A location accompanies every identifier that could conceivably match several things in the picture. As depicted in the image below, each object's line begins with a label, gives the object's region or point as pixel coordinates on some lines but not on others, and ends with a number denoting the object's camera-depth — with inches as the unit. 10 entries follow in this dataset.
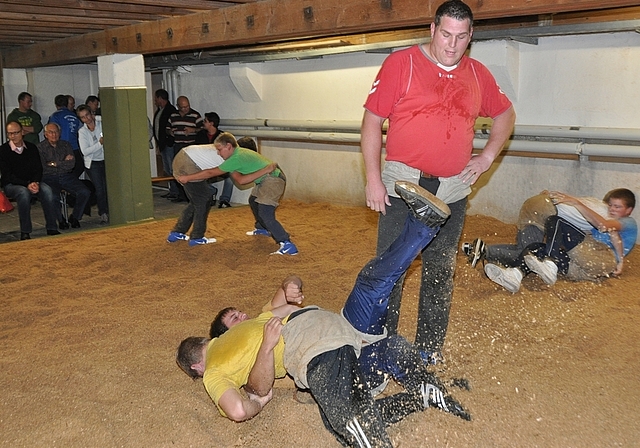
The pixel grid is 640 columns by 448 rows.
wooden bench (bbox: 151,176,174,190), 382.7
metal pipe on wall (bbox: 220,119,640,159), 252.4
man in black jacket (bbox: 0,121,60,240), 304.7
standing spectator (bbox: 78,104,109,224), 356.8
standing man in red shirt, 113.9
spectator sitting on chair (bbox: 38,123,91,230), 329.4
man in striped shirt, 402.6
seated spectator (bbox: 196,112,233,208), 386.9
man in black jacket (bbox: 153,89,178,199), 418.0
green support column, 319.9
